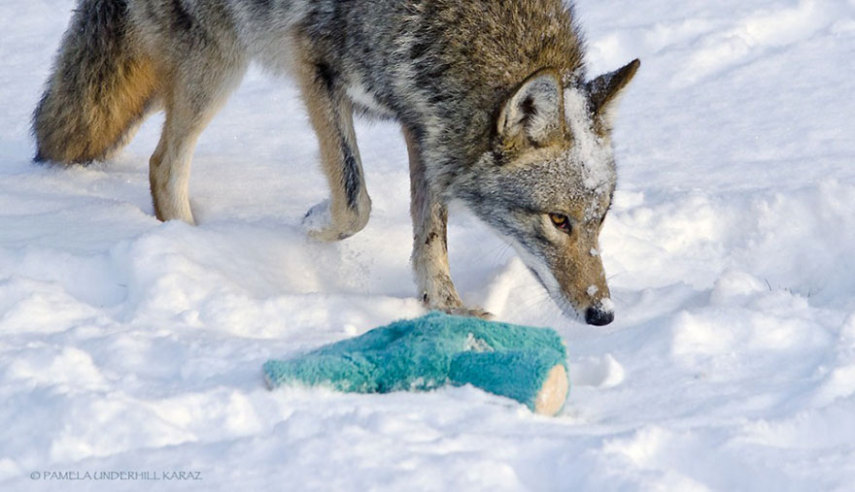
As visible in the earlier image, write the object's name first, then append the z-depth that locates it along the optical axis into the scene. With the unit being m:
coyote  8.16
